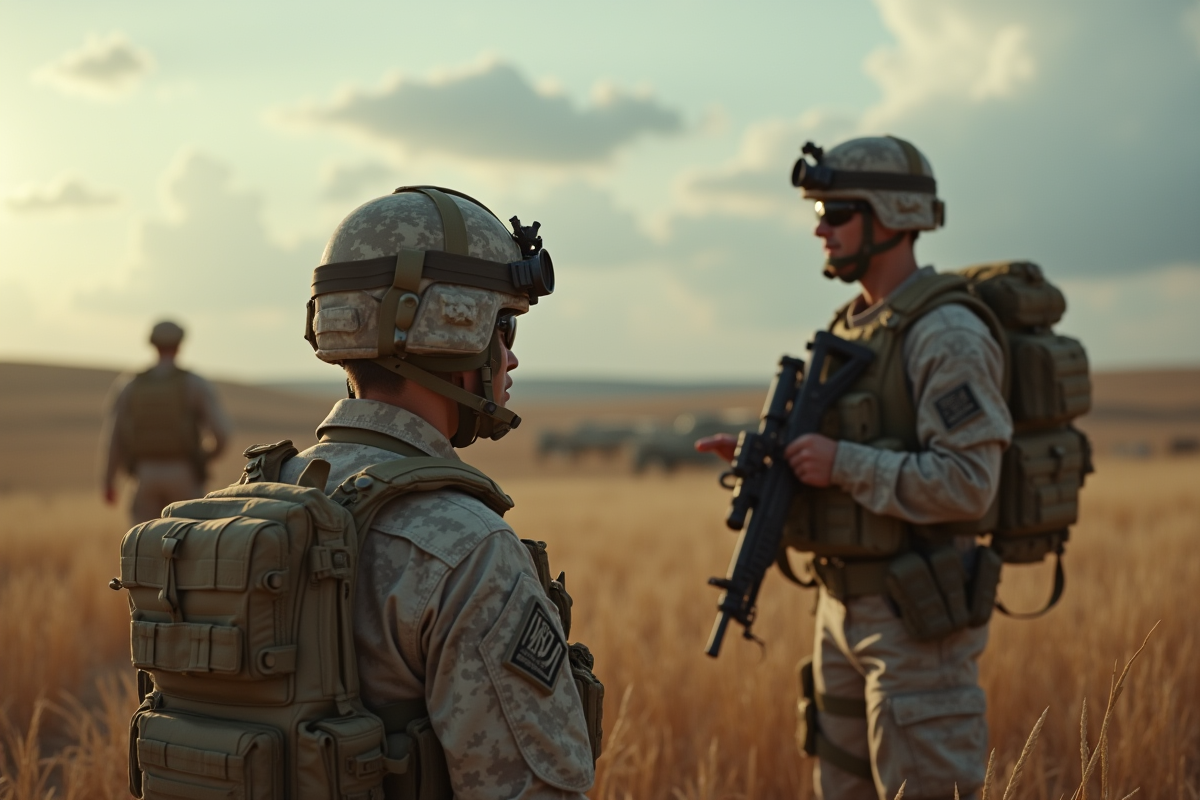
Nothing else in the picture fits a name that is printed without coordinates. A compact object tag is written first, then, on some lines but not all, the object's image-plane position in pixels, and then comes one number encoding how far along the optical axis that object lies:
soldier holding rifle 3.22
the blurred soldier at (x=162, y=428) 7.86
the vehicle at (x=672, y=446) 32.41
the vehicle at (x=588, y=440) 41.84
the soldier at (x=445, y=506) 1.75
